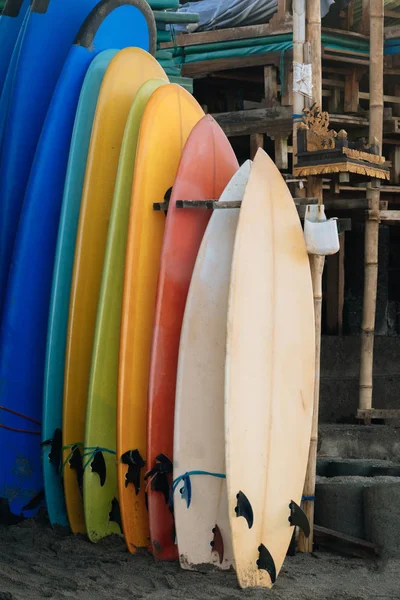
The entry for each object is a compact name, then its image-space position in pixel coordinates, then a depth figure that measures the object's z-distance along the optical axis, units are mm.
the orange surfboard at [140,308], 8633
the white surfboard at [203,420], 8211
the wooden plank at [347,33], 16219
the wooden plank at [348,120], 16625
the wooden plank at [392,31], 16406
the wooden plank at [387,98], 17406
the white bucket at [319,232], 8562
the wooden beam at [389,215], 14992
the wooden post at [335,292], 17562
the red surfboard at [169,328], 8531
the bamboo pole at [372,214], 14148
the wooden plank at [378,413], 14484
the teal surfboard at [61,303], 9211
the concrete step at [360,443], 13602
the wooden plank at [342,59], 16578
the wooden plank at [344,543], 9164
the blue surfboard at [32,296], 9492
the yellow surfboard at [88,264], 9070
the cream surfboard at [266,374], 7891
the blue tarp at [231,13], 16422
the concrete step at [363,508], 9086
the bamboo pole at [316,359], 8969
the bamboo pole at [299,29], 9945
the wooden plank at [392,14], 16822
